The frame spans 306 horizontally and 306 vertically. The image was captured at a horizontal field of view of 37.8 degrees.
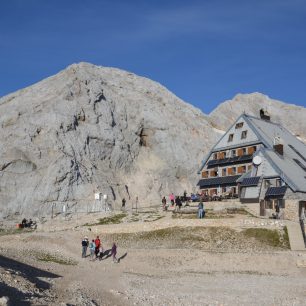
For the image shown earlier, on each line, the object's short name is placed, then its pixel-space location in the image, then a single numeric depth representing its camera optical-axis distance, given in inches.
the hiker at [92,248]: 1649.2
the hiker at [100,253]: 1651.1
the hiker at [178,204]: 2284.0
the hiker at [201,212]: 2065.7
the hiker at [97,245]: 1633.9
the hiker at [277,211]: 2105.8
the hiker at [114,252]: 1600.6
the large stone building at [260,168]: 2234.3
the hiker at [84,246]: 1637.6
